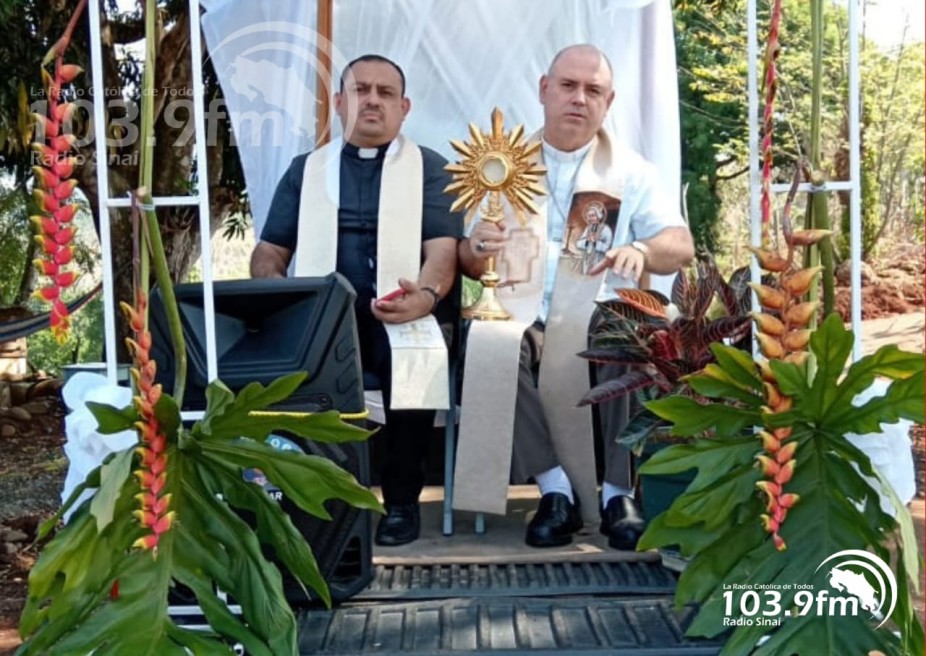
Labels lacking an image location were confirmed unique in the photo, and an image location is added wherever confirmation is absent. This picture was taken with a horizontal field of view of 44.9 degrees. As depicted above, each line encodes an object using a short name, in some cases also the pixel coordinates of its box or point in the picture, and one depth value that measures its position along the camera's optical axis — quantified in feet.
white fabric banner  16.43
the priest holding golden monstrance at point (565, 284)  11.84
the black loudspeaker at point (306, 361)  9.48
